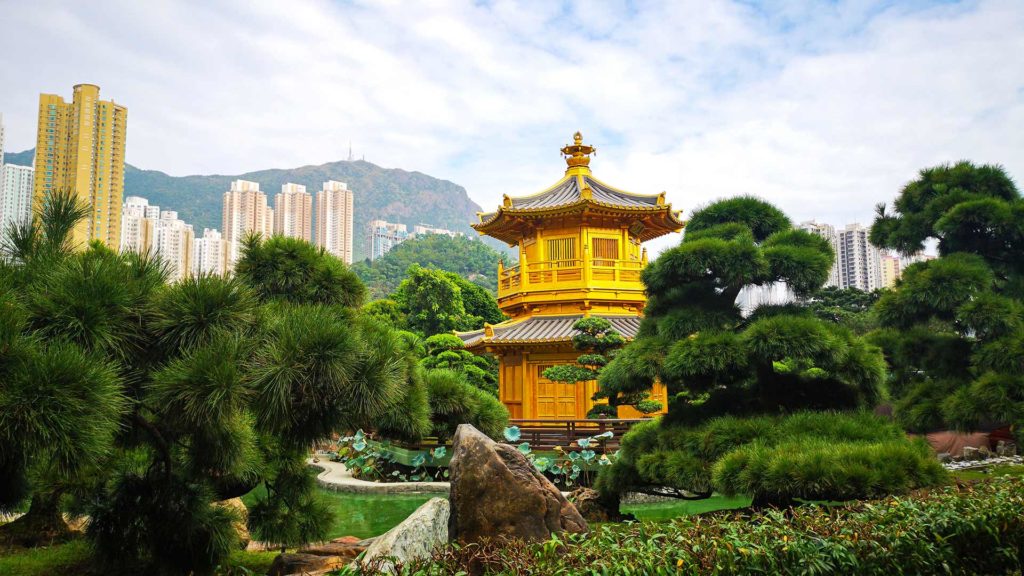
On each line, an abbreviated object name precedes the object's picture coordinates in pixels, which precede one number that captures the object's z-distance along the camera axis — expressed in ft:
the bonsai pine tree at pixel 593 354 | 42.09
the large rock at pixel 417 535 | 14.94
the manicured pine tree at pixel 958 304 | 23.13
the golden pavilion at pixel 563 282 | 51.06
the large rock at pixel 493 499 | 14.89
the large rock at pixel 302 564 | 17.37
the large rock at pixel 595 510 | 24.31
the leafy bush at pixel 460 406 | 18.15
